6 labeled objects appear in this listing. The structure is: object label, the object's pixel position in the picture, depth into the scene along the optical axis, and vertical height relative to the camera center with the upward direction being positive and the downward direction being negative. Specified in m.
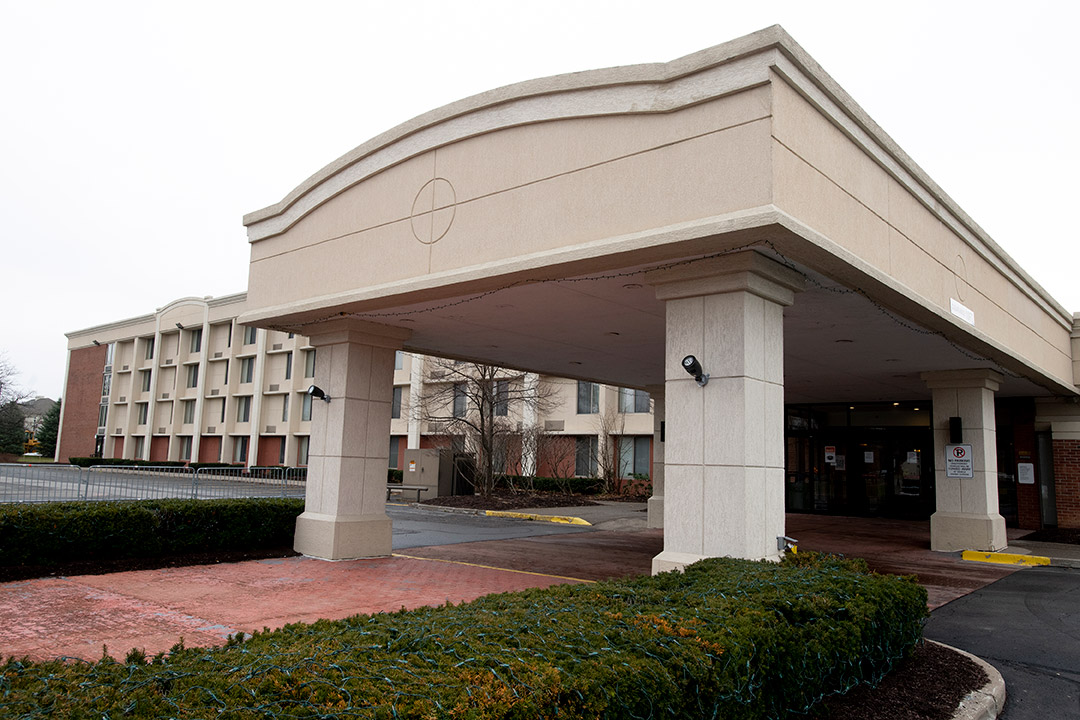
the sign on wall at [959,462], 15.61 +0.24
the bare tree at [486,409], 28.12 +2.32
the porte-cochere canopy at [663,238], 7.73 +2.75
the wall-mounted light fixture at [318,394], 12.66 +0.98
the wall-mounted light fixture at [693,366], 8.19 +1.05
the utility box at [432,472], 30.25 -0.58
